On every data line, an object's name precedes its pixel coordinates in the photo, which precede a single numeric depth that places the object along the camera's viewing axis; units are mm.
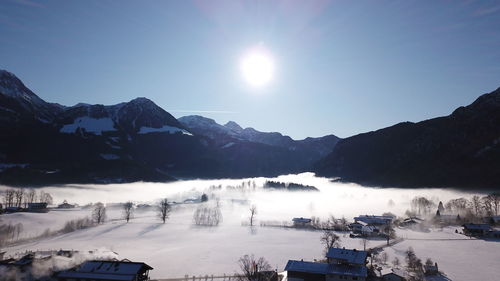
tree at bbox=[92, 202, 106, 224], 153375
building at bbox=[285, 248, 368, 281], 68144
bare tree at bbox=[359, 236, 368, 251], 102738
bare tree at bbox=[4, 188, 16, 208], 195375
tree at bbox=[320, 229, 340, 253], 100275
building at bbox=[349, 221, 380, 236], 135038
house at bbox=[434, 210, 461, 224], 161500
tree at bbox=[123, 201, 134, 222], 155838
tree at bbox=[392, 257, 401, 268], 81250
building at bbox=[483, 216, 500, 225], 143262
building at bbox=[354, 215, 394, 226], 160250
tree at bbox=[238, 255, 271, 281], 68312
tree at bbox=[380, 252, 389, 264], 85506
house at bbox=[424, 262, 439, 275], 73562
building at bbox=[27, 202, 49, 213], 174925
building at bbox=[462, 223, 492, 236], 123688
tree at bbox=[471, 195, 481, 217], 178700
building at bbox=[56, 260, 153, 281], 62781
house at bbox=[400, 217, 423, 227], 162500
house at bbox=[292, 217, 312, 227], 155875
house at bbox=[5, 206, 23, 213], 165375
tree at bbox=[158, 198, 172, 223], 153300
